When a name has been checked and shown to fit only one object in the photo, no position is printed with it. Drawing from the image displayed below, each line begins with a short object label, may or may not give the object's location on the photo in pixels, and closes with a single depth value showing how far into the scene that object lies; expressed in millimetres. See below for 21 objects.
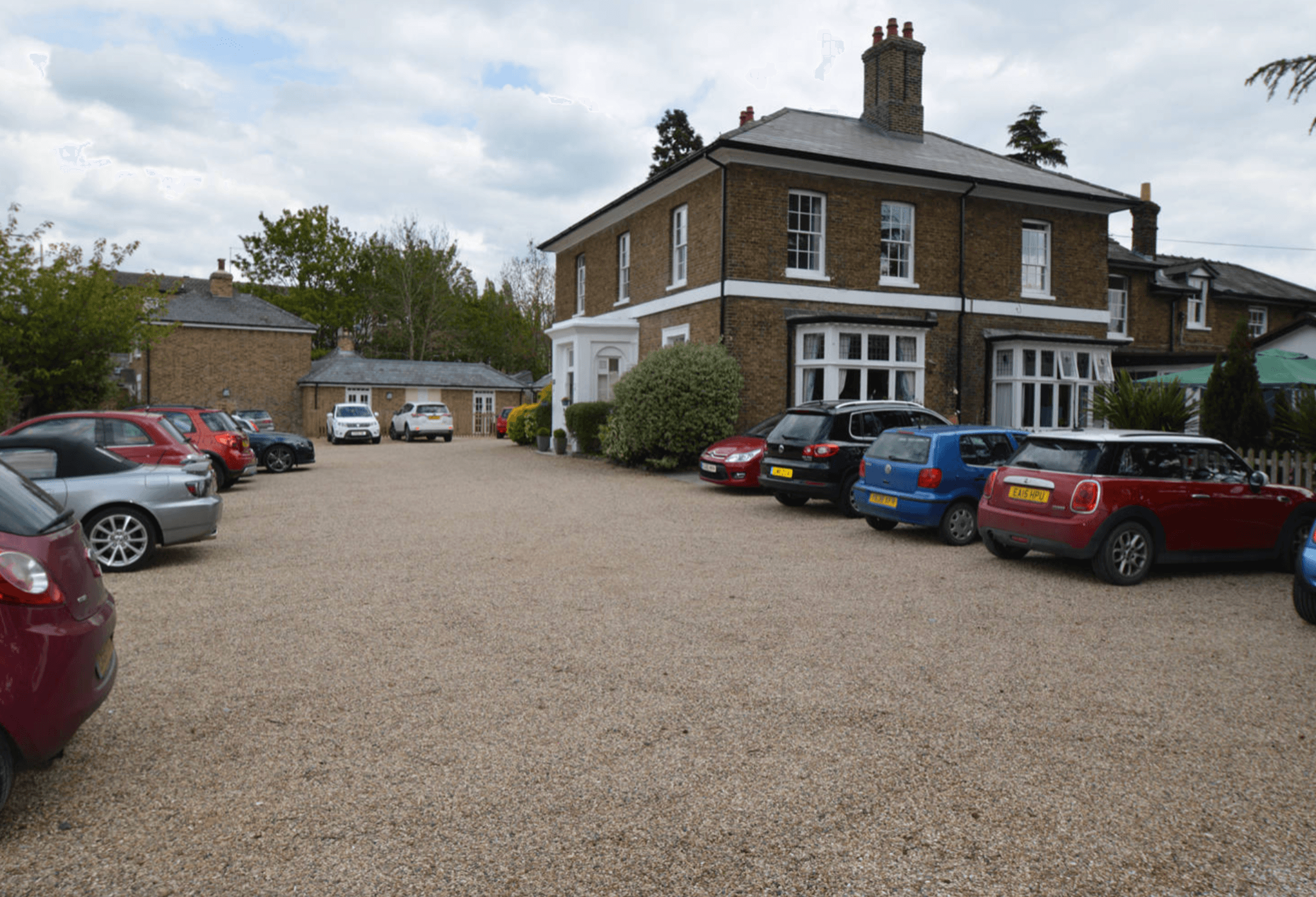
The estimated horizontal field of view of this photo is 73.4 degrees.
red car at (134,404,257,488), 16422
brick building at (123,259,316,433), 42125
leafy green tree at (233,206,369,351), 59344
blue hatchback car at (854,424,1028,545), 10266
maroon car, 3172
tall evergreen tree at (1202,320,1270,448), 13422
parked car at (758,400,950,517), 12547
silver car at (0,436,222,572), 8008
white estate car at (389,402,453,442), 38438
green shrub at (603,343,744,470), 18203
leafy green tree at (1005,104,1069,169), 45469
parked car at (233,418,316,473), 20906
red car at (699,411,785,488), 15359
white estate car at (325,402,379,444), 36188
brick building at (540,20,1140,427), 19844
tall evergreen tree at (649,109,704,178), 45219
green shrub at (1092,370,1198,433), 14312
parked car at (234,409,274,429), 32250
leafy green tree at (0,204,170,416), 19281
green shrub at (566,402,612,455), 23047
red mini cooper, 8086
